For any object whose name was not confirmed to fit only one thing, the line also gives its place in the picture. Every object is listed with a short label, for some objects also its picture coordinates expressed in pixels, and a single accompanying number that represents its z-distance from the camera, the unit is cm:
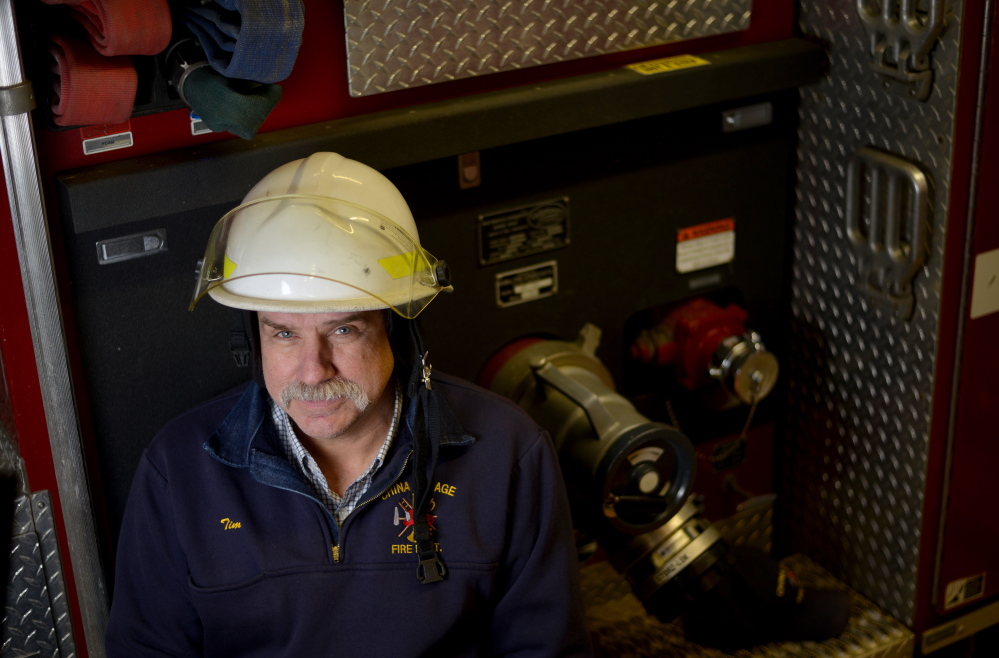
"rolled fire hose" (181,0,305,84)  211
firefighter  224
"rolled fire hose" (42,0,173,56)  205
